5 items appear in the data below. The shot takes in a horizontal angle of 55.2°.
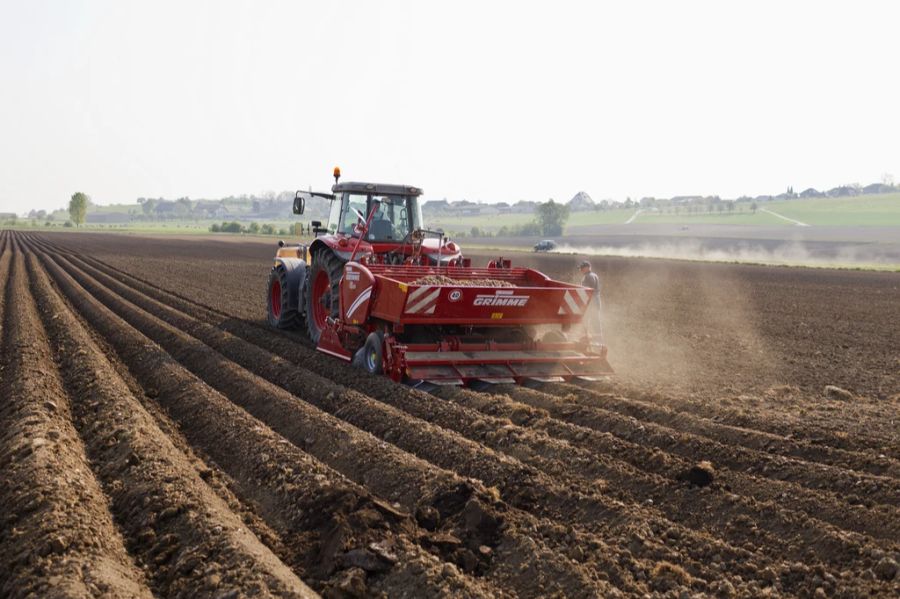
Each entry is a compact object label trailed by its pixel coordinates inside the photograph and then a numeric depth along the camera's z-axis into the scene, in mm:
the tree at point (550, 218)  101188
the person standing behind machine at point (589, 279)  11492
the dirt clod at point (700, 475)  5863
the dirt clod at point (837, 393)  9391
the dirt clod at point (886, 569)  4422
